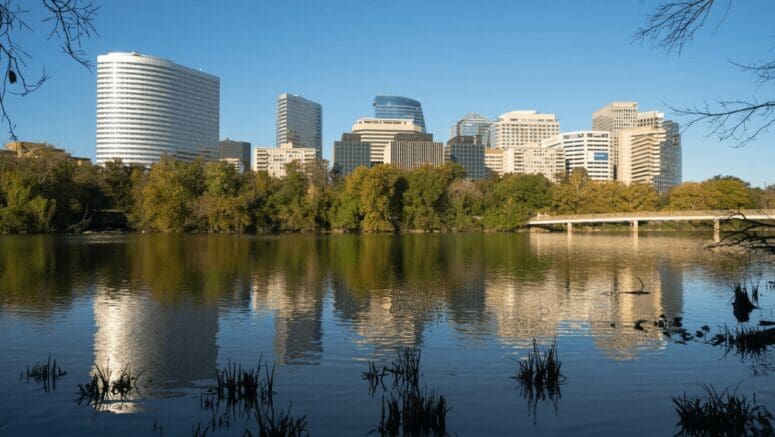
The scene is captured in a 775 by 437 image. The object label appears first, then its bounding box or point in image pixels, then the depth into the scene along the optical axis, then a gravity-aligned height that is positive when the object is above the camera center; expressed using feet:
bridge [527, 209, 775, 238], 239.09 +0.49
